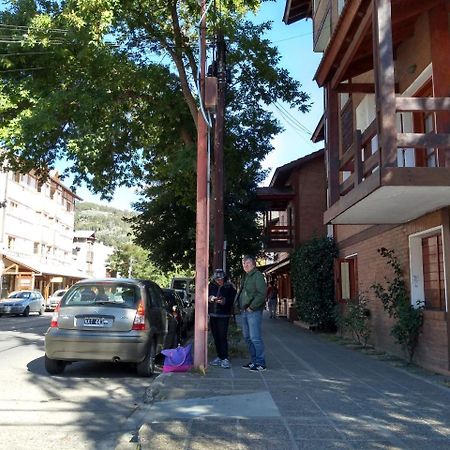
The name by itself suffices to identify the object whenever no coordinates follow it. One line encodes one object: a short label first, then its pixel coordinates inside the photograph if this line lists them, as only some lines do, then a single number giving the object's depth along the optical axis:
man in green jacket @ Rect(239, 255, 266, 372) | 8.59
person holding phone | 9.04
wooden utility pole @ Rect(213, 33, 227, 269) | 11.56
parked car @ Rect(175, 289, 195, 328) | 17.03
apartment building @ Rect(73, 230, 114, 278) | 68.03
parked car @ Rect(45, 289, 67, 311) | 34.22
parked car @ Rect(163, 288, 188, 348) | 10.83
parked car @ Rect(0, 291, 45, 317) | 27.28
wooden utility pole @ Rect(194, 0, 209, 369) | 8.20
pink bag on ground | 8.23
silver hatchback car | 8.16
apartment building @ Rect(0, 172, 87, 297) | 37.97
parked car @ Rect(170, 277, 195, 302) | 26.36
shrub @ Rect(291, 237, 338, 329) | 17.56
